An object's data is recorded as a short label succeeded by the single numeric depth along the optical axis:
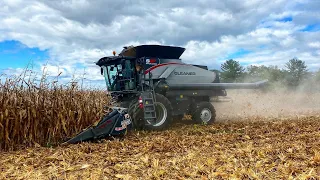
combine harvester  6.35
